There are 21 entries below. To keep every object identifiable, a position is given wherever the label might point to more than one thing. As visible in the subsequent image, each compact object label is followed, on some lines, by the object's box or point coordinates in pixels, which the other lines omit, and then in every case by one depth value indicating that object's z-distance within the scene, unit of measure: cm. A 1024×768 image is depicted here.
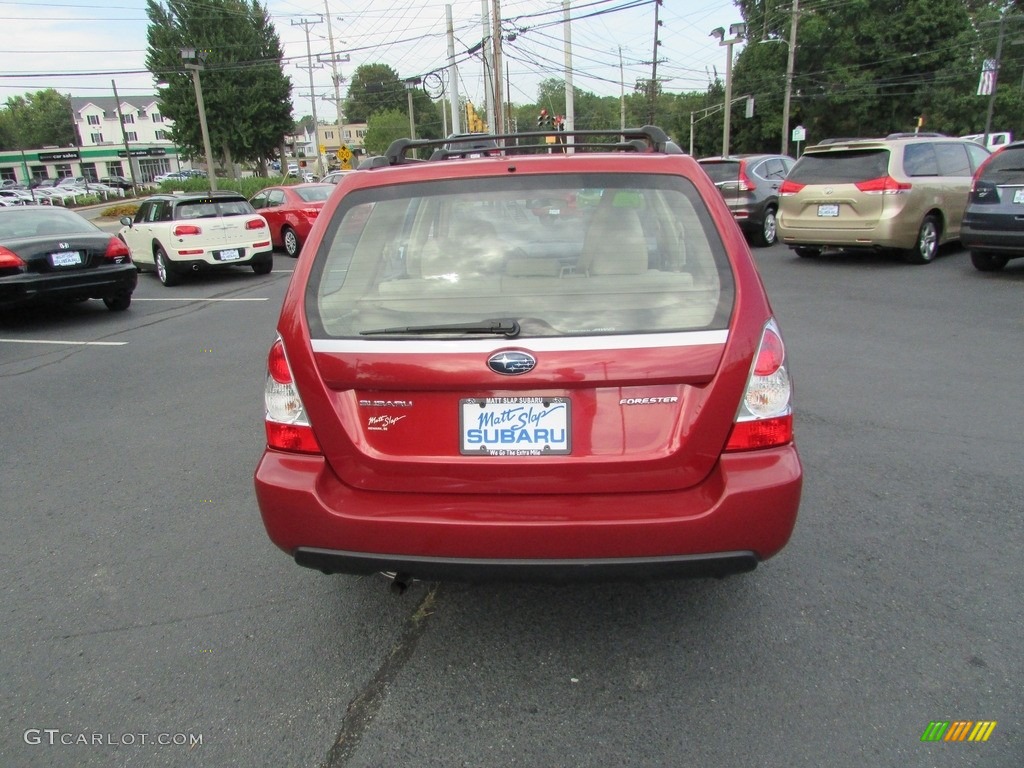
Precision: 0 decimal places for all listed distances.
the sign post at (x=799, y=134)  3956
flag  3023
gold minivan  1047
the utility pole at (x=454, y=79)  3103
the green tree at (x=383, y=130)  9081
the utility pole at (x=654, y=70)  4930
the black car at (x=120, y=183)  6881
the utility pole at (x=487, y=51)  2839
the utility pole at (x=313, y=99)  5378
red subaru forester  229
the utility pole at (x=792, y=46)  3944
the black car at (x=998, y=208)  898
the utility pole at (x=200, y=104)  3161
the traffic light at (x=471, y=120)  3536
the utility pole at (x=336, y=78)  5572
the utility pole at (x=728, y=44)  2968
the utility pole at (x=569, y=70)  2477
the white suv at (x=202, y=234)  1257
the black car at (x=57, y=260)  873
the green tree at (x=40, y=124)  11069
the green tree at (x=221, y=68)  4706
